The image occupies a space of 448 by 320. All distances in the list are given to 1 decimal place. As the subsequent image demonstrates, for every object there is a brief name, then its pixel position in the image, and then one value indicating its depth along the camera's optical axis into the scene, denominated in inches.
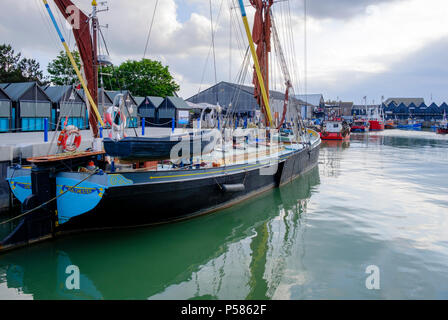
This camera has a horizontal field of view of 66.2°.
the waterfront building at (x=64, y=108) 1190.9
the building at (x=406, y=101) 5326.3
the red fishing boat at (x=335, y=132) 2097.7
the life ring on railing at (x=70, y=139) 487.8
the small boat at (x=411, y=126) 3925.4
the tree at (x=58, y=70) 1784.0
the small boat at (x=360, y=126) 3095.5
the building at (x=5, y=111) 993.0
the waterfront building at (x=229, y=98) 2428.6
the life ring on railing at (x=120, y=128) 458.2
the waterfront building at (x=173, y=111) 1689.2
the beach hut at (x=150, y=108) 1728.0
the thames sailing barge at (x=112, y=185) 410.6
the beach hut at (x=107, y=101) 1350.0
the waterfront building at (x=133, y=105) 1444.4
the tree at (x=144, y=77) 2084.2
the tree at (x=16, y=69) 1708.9
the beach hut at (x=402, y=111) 5172.2
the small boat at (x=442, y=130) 2972.2
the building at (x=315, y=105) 3608.8
